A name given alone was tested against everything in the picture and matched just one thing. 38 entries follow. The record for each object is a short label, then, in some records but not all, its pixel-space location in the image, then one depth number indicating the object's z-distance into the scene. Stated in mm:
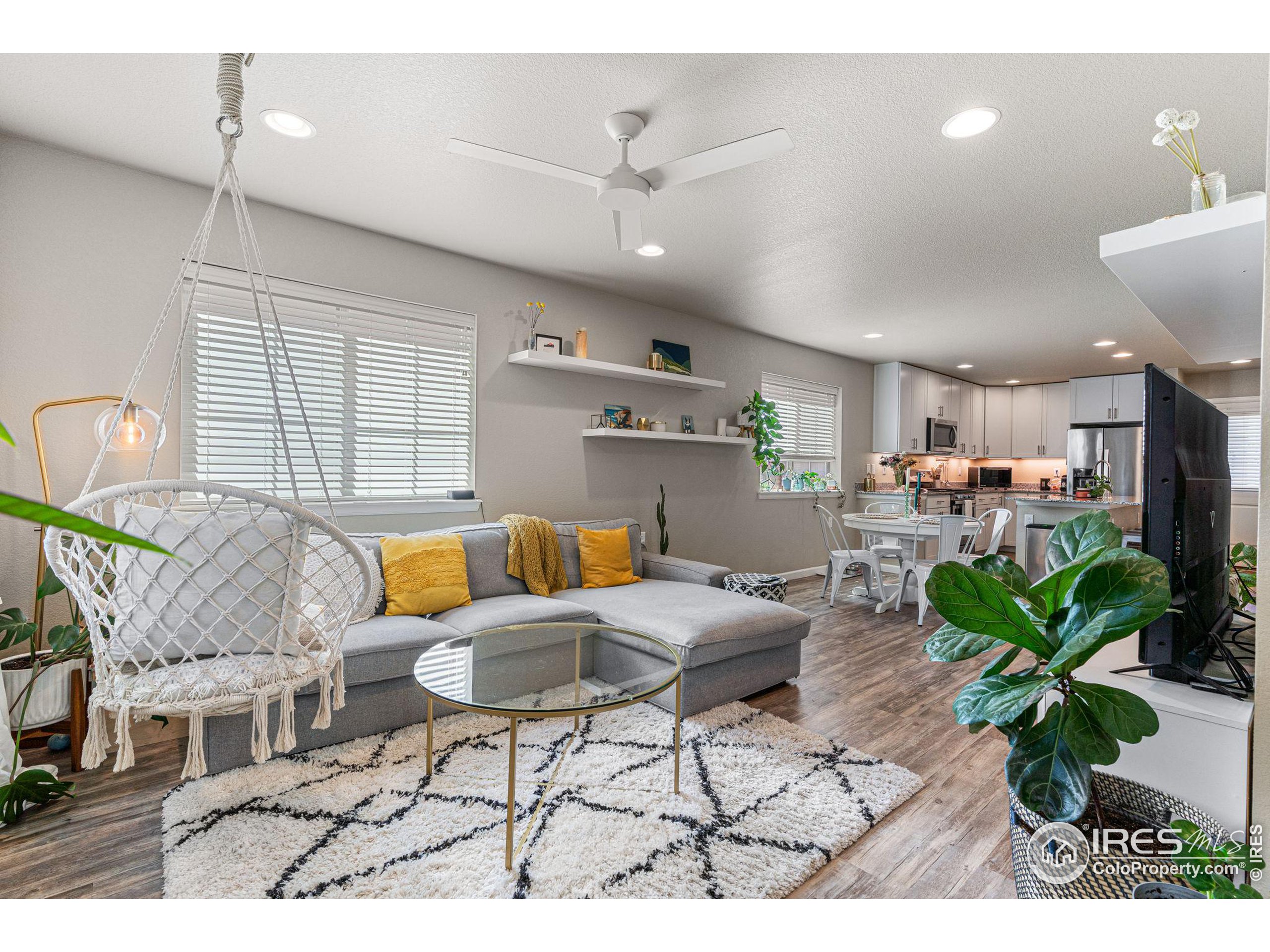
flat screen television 1346
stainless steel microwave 7422
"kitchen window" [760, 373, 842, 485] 6254
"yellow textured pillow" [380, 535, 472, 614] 3035
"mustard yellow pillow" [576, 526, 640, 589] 3750
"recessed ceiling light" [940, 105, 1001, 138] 2229
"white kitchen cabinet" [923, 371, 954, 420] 7465
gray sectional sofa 2490
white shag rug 1710
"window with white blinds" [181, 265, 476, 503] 3080
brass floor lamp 2268
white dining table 4797
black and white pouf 3764
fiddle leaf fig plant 1052
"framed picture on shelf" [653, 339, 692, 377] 4910
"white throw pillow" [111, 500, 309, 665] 1553
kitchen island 5527
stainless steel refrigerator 6637
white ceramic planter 2268
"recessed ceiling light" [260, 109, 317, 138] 2320
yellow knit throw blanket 3529
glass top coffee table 1907
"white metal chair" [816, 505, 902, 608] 5117
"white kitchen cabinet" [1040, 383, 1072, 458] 7879
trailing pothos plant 5652
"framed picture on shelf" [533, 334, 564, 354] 4133
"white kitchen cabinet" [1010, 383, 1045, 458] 8188
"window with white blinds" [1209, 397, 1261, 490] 6867
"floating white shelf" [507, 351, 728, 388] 3992
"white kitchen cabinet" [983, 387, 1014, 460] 8523
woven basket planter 1101
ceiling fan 2105
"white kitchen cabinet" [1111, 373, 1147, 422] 6930
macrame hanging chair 1514
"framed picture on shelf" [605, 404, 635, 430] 4594
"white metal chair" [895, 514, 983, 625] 4566
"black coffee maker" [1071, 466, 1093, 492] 6699
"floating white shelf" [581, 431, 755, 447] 4406
